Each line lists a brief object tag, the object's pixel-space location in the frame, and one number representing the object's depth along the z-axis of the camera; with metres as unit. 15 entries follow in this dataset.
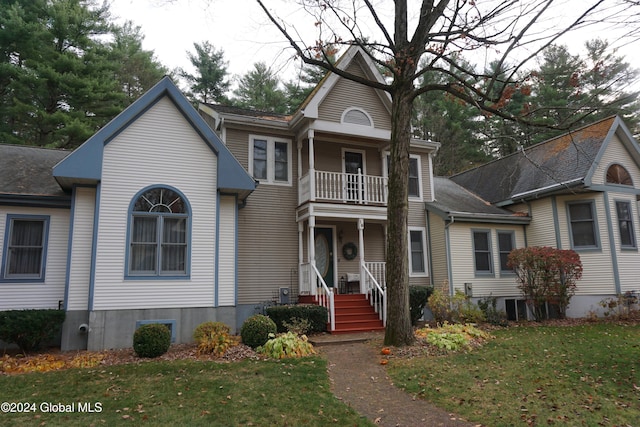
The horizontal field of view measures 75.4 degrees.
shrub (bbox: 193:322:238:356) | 8.87
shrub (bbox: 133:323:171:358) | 8.48
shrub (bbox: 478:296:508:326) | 13.03
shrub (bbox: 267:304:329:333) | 10.98
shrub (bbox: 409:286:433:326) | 12.71
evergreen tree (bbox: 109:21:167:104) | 26.59
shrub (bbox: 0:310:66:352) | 8.88
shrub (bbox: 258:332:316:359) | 8.63
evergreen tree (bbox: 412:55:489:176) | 30.17
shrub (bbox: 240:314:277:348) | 9.16
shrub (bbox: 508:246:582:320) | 13.49
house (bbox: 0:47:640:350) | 10.36
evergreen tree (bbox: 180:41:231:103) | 30.31
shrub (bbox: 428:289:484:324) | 12.97
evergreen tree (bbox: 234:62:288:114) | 29.91
